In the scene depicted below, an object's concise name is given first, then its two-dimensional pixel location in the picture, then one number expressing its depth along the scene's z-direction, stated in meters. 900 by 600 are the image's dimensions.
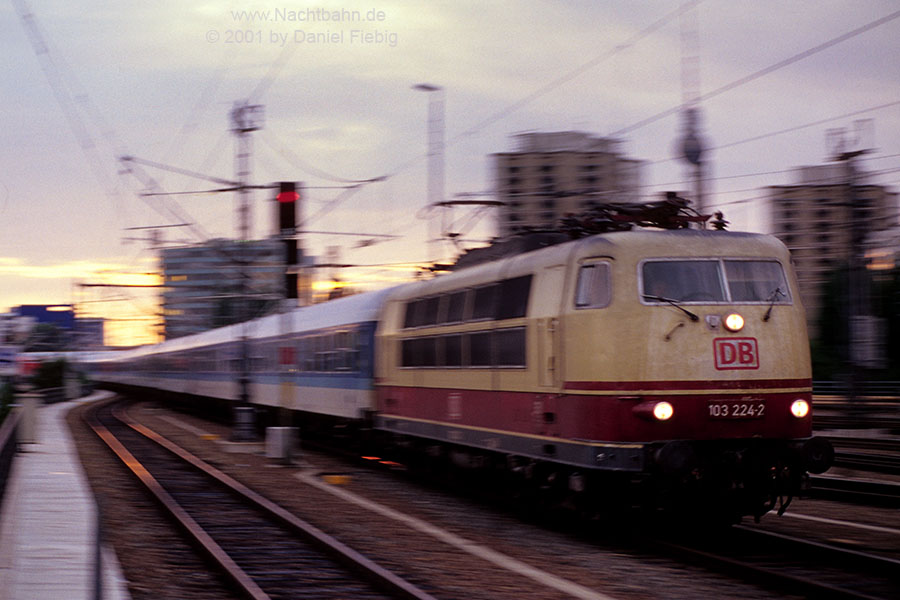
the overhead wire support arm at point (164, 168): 25.81
